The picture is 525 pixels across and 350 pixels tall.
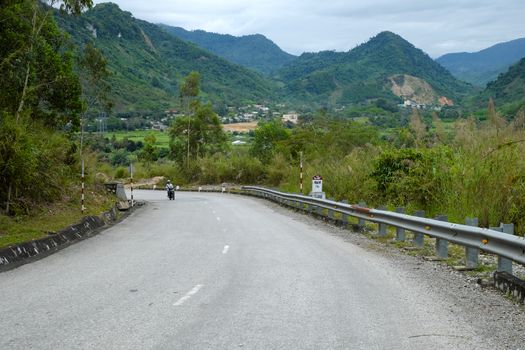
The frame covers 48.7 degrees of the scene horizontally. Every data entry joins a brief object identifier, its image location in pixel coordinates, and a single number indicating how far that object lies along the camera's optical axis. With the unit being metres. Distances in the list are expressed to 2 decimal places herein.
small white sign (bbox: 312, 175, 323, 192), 25.28
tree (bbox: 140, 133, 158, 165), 94.69
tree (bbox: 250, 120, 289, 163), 85.67
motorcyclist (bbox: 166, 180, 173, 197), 42.66
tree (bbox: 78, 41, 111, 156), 43.41
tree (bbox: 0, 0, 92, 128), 19.56
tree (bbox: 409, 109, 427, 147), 20.38
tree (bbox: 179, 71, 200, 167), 74.56
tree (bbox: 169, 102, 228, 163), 81.56
